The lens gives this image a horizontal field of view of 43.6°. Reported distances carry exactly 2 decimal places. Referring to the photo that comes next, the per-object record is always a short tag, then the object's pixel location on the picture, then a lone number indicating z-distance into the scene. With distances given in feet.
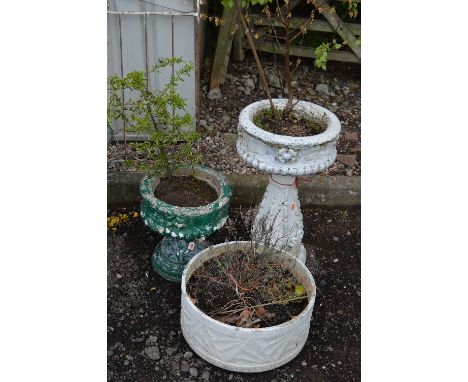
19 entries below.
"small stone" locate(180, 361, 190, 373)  8.75
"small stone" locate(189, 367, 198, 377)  8.68
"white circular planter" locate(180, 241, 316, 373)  8.14
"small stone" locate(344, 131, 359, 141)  13.94
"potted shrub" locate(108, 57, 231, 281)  9.09
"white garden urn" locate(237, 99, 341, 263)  8.39
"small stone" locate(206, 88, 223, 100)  14.51
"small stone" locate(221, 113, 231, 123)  14.01
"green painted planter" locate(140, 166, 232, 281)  9.15
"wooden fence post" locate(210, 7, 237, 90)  13.52
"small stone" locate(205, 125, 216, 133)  13.61
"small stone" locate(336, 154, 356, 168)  13.05
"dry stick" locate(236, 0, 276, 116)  8.82
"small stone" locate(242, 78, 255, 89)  15.05
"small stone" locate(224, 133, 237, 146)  13.35
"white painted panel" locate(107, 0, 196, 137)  11.44
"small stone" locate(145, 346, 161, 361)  8.88
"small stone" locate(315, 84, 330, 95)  15.24
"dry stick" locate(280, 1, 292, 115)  8.59
